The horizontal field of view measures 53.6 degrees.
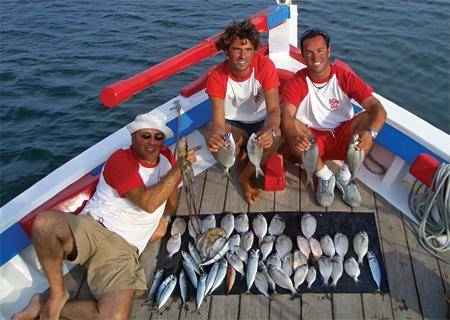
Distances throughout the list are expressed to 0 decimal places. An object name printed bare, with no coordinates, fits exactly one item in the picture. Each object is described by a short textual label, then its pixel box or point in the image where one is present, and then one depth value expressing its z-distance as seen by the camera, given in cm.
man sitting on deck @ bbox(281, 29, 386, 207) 389
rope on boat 351
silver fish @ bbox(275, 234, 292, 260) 367
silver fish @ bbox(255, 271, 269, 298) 337
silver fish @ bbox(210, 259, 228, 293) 345
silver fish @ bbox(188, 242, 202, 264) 366
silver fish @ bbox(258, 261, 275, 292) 338
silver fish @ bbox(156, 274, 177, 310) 335
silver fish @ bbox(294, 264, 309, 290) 340
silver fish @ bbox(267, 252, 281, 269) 353
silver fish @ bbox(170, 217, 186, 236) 396
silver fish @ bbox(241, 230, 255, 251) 375
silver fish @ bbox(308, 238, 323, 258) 363
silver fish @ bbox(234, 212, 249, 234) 391
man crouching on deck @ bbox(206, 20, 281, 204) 387
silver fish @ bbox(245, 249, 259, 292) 344
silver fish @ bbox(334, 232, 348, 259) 364
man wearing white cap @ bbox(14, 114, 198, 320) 323
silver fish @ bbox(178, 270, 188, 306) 337
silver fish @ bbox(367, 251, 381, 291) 338
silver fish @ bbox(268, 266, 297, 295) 337
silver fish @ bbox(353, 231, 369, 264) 358
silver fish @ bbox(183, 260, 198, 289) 348
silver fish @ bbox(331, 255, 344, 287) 340
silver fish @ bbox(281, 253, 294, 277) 350
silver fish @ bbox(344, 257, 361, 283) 342
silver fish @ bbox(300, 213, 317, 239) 381
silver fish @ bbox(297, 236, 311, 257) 364
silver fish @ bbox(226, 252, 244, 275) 355
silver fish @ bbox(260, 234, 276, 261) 367
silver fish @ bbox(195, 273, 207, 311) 333
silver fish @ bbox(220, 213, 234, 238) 391
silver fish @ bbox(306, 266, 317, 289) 340
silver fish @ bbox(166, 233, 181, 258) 379
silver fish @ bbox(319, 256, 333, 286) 343
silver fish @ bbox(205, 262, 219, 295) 343
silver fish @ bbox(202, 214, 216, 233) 396
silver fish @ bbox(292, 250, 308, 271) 353
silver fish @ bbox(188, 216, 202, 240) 391
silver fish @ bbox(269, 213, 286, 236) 387
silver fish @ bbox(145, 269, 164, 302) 342
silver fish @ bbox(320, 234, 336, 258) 364
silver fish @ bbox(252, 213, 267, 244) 384
